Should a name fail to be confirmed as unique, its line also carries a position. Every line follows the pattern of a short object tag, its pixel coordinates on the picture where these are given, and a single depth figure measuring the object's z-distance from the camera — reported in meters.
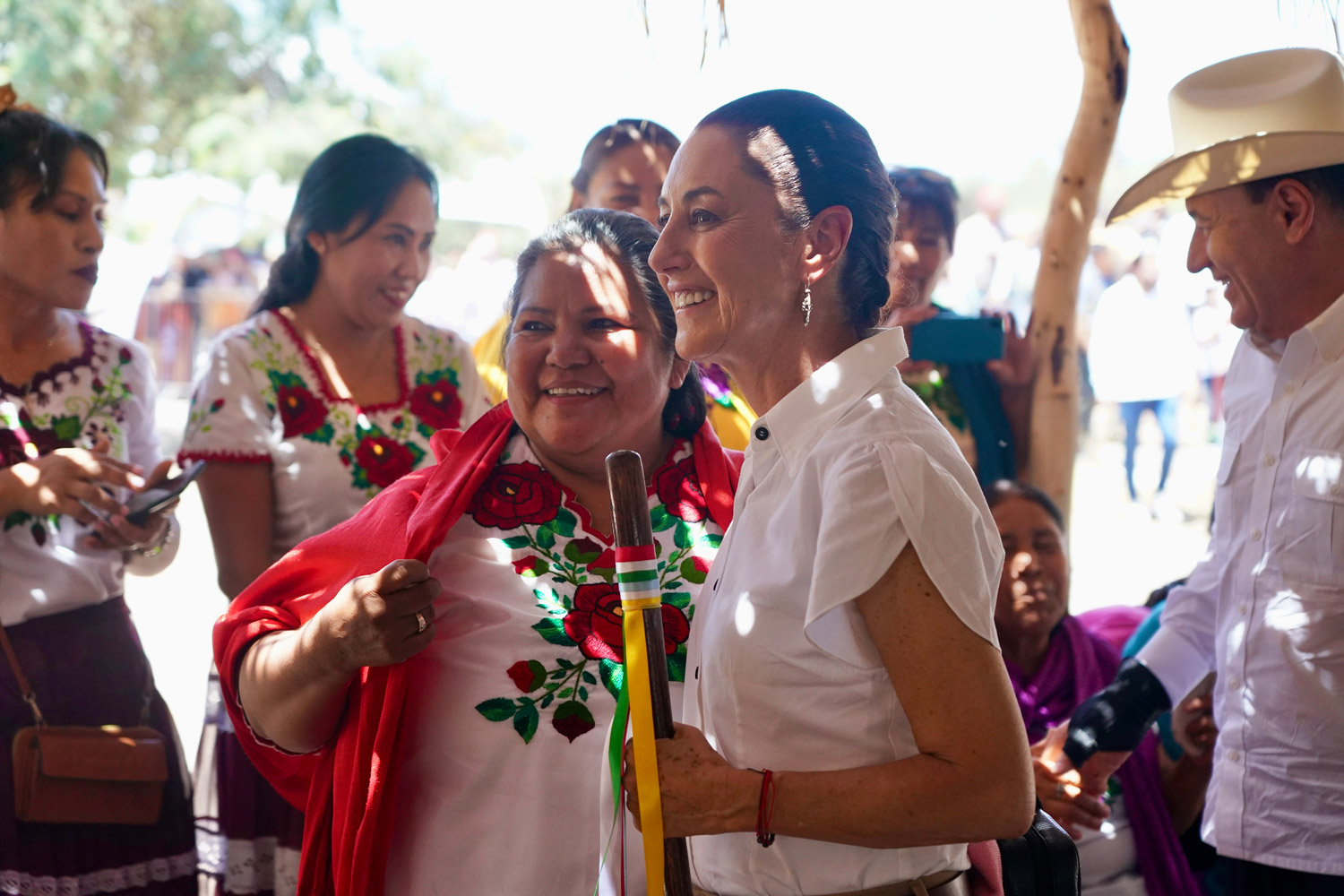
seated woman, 3.14
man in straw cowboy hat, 2.21
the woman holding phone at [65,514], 2.90
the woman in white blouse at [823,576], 1.40
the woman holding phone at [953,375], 3.85
